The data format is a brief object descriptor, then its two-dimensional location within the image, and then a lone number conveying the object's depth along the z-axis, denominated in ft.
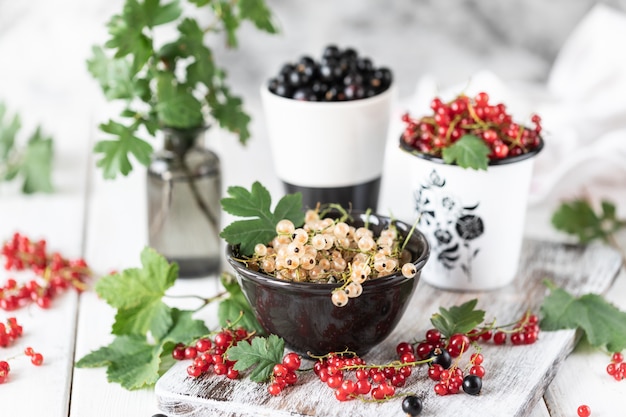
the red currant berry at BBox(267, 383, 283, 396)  2.72
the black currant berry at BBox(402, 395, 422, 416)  2.66
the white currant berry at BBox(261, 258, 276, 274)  2.81
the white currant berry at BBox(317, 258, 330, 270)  2.79
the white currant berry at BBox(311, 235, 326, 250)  2.78
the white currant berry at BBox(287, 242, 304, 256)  2.75
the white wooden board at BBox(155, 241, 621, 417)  2.69
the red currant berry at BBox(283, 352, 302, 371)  2.76
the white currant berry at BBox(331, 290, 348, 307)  2.70
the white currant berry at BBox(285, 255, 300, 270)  2.74
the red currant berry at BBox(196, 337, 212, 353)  2.87
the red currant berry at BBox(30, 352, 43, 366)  2.95
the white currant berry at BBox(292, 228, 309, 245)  2.77
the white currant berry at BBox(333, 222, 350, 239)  2.84
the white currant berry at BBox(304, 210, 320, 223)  2.96
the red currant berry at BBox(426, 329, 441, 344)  2.90
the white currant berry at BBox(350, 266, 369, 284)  2.71
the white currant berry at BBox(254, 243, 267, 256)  2.83
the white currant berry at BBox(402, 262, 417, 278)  2.74
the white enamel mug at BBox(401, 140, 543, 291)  3.10
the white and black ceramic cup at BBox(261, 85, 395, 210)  3.30
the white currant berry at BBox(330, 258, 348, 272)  2.80
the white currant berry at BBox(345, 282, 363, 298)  2.70
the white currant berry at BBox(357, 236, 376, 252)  2.81
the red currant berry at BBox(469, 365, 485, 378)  2.78
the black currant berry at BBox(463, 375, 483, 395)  2.72
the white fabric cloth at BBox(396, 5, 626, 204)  3.68
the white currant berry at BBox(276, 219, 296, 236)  2.83
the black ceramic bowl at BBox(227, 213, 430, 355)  2.74
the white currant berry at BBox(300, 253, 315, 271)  2.75
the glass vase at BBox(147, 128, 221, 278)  3.32
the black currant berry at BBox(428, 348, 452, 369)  2.81
